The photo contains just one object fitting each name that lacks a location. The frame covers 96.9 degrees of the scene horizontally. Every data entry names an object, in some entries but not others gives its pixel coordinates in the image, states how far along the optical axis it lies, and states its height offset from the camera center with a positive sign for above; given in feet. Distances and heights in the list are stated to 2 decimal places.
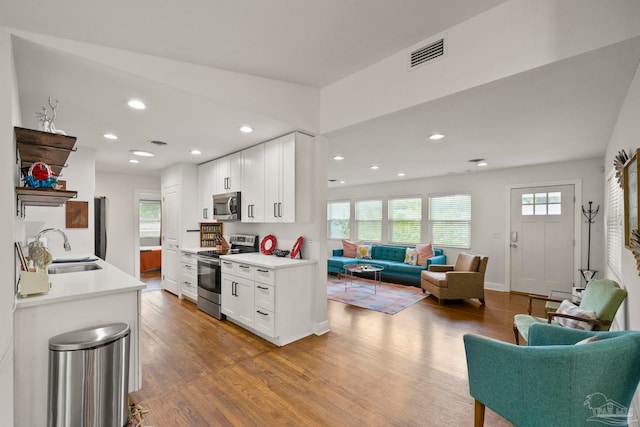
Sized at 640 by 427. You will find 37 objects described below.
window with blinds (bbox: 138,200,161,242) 28.53 -0.66
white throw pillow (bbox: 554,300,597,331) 7.79 -2.87
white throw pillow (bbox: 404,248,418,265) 20.68 -3.10
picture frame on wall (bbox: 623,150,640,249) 6.07 +0.46
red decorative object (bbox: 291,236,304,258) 11.81 -1.40
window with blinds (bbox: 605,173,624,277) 9.18 -0.29
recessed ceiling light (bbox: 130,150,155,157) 14.20 +3.05
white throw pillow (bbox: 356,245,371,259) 23.99 -3.20
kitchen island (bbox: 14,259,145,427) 5.45 -2.33
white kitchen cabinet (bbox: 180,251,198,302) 15.28 -3.47
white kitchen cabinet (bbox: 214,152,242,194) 13.97 +2.06
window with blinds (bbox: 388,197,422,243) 22.98 -0.44
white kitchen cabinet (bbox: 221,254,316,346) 10.14 -3.17
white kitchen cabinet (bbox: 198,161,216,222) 16.10 +1.38
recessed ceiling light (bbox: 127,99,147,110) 8.33 +3.26
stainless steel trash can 5.33 -3.23
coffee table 18.21 -3.61
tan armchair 15.58 -3.79
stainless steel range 13.05 -2.83
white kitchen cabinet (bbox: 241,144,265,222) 12.54 +1.34
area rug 15.30 -4.95
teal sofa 19.76 -3.75
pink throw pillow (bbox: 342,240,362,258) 24.68 -2.97
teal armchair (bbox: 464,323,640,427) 4.27 -2.60
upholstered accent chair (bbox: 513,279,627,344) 7.45 -2.52
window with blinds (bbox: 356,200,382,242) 25.58 -0.52
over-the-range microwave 13.76 +0.35
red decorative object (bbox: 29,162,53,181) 5.90 +0.85
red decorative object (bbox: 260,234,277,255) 13.26 -1.46
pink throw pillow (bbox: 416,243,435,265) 20.29 -2.77
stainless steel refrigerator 15.83 -0.85
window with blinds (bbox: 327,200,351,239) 28.19 -0.52
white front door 16.33 -1.40
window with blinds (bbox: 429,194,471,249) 20.42 -0.38
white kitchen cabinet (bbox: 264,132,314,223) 10.94 +1.46
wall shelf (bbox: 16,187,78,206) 5.68 +0.36
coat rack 15.38 -0.05
